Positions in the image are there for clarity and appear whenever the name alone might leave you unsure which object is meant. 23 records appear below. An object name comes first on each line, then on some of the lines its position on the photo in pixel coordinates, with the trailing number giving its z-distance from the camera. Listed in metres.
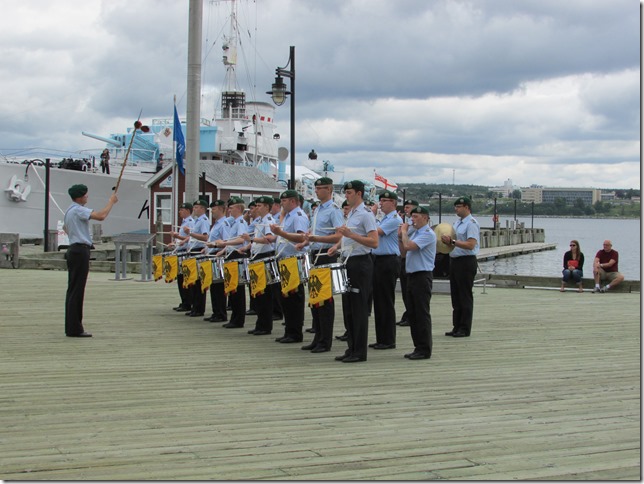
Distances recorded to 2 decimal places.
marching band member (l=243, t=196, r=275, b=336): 10.98
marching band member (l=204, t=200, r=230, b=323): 12.41
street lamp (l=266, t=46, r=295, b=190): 19.20
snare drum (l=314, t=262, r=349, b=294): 8.79
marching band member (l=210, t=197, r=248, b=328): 11.80
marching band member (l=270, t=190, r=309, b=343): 10.27
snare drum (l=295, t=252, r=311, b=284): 9.60
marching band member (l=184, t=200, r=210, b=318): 13.01
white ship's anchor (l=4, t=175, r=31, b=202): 41.25
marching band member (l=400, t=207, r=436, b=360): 9.14
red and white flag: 33.78
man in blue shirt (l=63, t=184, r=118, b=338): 10.28
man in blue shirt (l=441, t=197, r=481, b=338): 11.12
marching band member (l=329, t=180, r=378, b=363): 8.81
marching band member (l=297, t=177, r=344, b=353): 9.12
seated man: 18.42
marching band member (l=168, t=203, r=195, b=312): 13.48
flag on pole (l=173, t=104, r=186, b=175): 20.62
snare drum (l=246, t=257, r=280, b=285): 10.53
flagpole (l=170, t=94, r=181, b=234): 20.47
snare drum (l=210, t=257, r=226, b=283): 11.95
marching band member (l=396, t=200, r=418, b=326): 12.24
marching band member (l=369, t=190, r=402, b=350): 9.92
